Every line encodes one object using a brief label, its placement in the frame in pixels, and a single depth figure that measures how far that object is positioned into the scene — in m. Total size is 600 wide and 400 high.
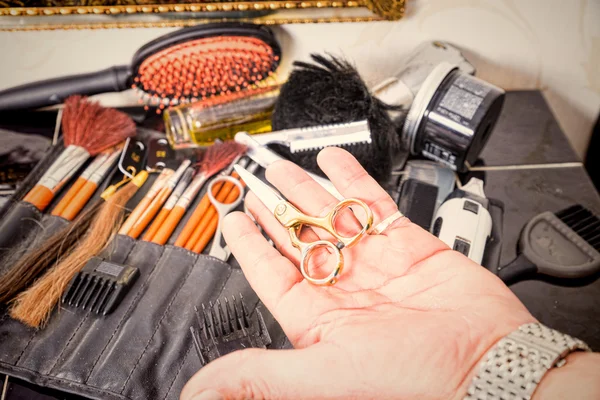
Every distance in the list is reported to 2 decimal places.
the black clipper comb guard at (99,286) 0.68
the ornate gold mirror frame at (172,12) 0.84
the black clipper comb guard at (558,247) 0.74
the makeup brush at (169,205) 0.76
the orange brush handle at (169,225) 0.75
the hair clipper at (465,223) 0.69
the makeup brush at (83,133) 0.82
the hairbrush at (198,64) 0.83
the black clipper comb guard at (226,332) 0.62
